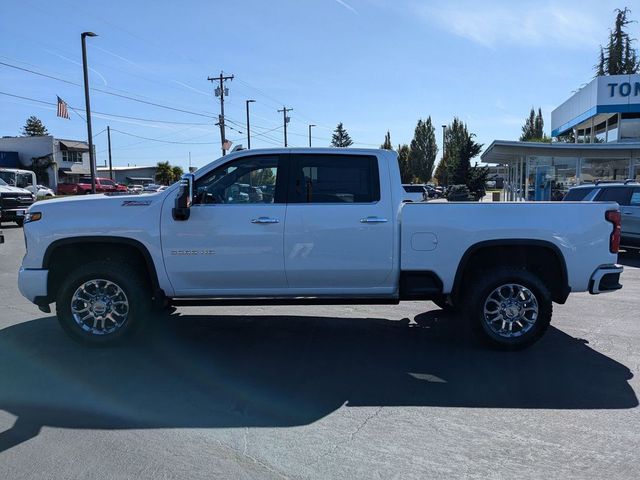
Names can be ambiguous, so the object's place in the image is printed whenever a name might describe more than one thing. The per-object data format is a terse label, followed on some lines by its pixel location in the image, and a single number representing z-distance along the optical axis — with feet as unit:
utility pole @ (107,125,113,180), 238.23
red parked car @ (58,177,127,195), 165.07
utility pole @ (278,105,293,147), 231.09
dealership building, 82.33
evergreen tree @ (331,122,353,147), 363.54
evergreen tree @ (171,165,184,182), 275.80
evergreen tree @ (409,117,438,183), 246.47
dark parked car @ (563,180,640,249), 43.45
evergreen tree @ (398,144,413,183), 249.12
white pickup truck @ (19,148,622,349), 18.47
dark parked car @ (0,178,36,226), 68.39
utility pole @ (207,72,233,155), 144.85
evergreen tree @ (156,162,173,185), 272.72
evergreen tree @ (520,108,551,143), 285.06
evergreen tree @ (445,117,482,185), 136.67
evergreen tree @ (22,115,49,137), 364.17
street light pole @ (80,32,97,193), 86.99
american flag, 103.45
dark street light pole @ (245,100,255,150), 179.07
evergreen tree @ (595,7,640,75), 158.92
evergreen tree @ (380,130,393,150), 277.85
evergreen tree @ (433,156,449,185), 201.32
